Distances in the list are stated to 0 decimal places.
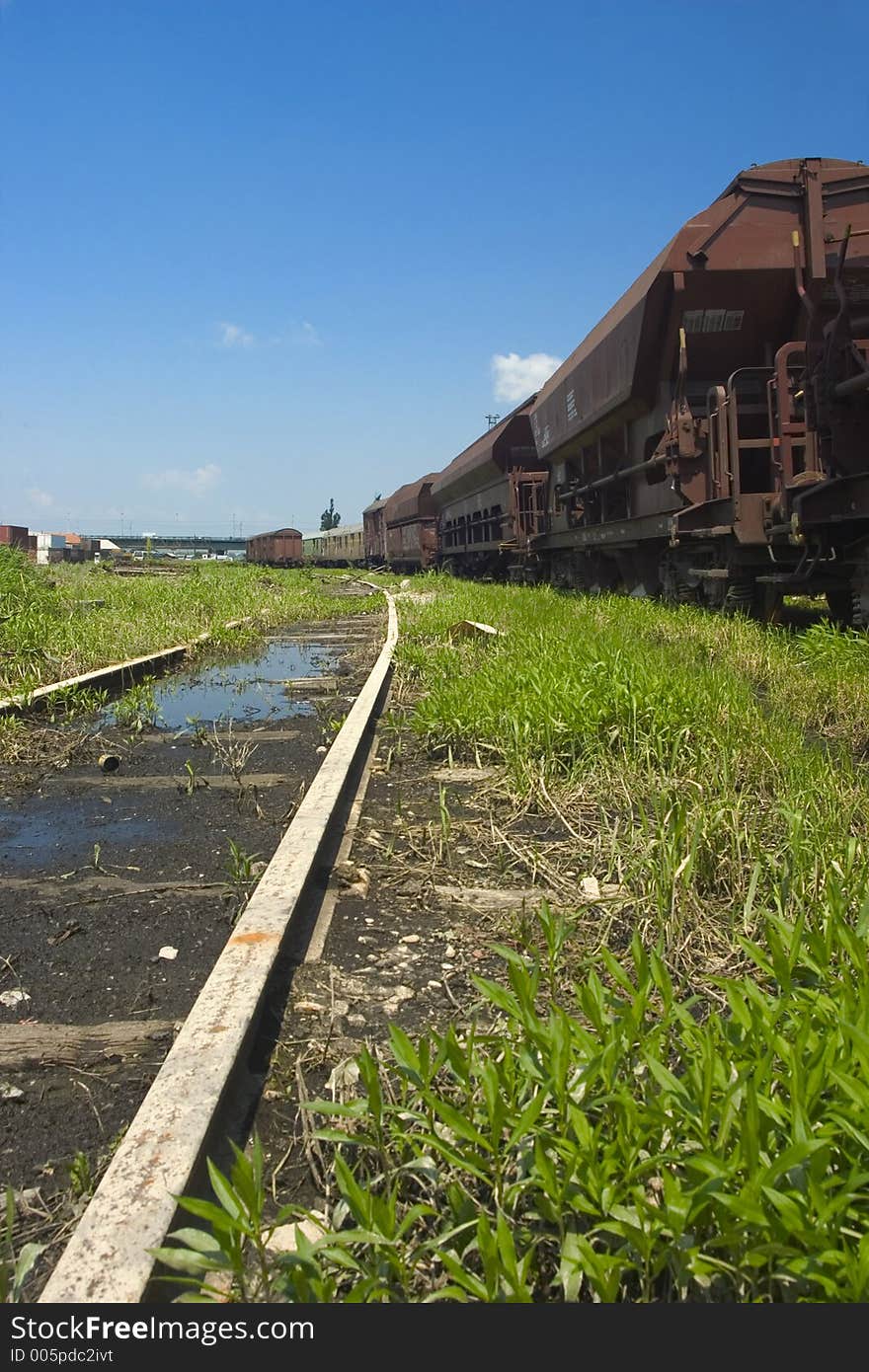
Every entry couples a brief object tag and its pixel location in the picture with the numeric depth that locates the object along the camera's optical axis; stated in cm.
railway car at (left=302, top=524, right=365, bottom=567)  5122
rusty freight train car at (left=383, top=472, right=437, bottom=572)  3089
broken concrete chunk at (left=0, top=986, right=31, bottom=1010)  223
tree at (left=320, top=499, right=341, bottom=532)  14250
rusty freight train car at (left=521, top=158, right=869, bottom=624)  697
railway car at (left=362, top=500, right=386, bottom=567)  4203
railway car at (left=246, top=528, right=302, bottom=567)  5678
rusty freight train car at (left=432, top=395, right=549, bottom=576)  1695
